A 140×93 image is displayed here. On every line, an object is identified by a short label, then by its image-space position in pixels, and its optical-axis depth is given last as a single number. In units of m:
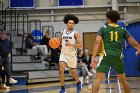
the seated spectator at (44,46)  18.89
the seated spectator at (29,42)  18.87
